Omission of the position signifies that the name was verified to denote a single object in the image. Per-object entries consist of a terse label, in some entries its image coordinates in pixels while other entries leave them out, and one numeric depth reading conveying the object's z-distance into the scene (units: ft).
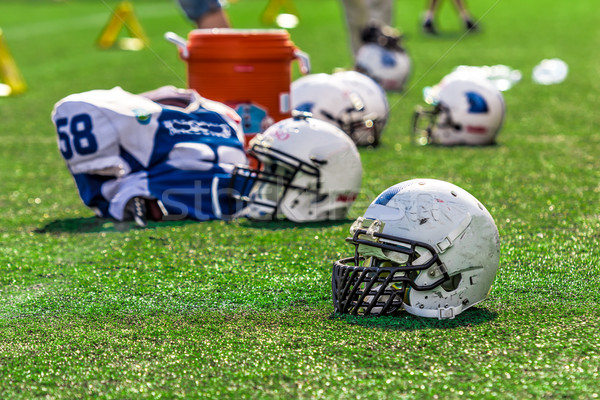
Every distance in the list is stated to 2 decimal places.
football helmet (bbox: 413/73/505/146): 44.50
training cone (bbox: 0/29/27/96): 64.69
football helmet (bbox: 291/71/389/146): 41.29
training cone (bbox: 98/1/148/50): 96.43
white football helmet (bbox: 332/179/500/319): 19.71
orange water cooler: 37.19
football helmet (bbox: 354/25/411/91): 61.72
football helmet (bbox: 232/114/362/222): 29.37
